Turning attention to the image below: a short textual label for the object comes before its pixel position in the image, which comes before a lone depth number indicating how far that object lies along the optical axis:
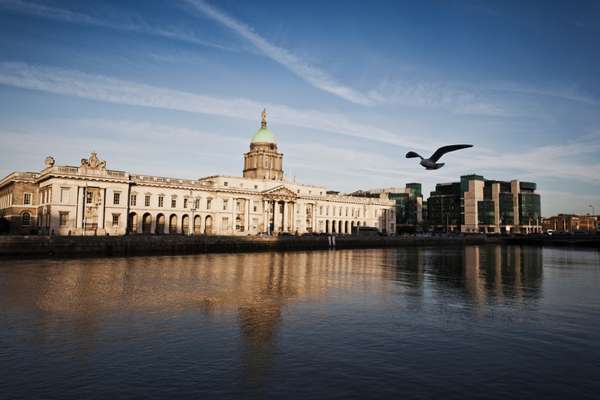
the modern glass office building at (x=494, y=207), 182.88
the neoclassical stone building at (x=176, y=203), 69.94
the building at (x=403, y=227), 160.50
